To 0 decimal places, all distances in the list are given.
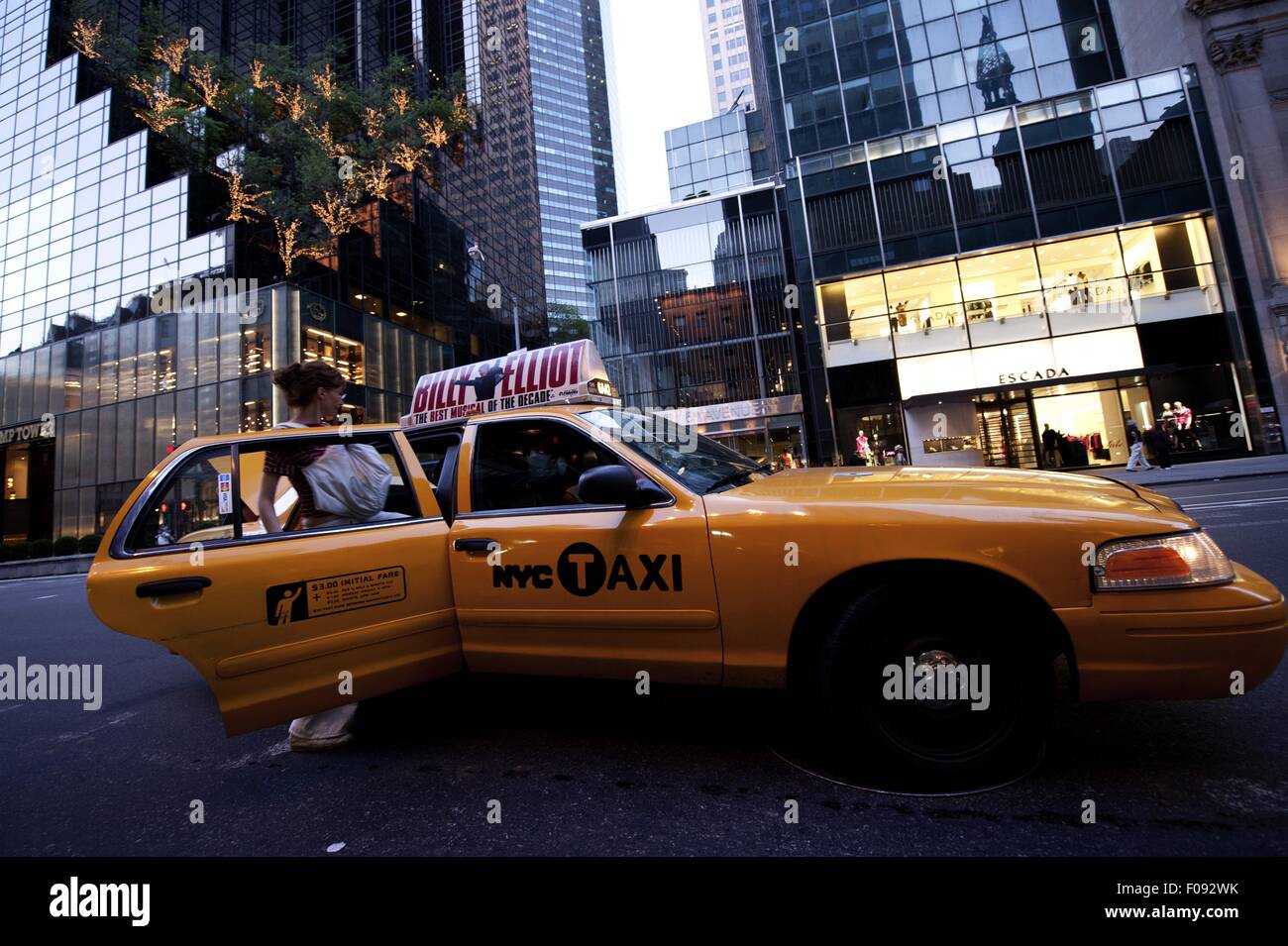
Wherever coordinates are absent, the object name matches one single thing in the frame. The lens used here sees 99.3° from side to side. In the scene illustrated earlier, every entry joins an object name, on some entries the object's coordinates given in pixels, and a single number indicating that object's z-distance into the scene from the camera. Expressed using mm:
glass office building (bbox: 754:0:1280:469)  18391
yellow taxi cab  1845
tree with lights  25250
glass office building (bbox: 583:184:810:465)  28234
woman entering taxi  2709
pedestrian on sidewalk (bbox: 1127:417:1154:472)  15781
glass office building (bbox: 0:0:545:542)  23938
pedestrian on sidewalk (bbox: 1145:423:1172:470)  16109
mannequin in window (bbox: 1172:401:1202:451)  17500
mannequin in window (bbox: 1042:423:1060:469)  18969
